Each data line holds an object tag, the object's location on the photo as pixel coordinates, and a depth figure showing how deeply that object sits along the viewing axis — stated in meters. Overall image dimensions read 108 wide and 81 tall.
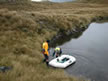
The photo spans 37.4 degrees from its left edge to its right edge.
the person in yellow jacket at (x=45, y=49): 15.98
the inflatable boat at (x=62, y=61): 17.23
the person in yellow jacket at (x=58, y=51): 18.43
